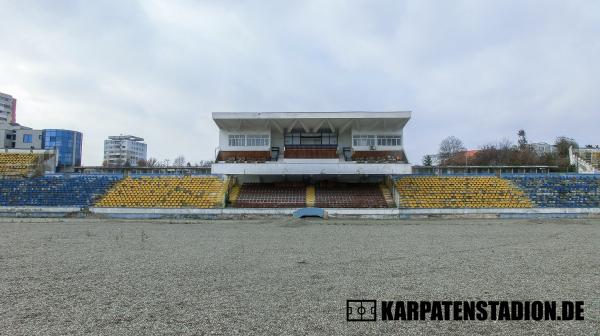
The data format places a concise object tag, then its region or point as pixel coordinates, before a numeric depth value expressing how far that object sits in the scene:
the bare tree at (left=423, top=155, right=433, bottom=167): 79.32
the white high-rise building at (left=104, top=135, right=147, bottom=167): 122.94
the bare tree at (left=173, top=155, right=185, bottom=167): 106.05
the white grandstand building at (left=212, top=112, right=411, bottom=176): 31.16
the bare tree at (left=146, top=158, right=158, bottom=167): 86.56
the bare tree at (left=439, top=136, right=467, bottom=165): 80.69
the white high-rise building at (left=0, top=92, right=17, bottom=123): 90.12
